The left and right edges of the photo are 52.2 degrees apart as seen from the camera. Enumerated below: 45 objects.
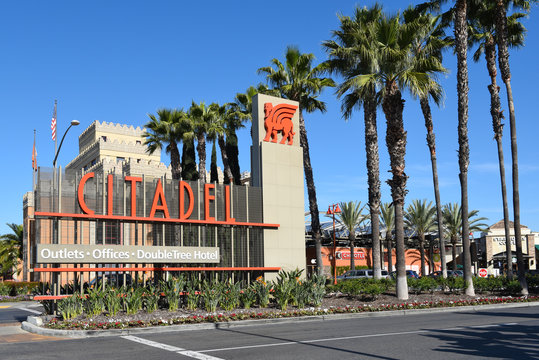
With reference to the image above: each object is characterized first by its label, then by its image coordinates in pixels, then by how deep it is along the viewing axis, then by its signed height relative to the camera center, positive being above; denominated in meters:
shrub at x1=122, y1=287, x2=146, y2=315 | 17.78 -1.88
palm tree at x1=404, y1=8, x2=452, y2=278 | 28.41 +10.14
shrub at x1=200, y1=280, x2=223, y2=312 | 19.30 -1.93
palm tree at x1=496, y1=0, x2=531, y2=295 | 28.52 +8.28
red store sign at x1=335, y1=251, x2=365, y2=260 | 61.78 -2.00
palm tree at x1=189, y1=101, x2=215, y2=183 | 41.06 +8.60
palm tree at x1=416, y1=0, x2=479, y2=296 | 27.09 +7.07
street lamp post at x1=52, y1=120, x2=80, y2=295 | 18.59 +0.64
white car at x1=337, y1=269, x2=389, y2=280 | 42.91 -2.91
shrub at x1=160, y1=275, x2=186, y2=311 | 19.11 -1.70
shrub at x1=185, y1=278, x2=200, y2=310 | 19.48 -1.89
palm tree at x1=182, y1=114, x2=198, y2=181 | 42.22 +6.26
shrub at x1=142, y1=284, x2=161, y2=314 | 18.28 -1.87
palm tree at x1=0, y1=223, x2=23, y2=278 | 61.22 -0.14
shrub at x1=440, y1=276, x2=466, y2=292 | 26.14 -2.33
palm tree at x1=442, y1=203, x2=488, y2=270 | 57.38 +1.57
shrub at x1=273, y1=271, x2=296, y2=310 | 20.11 -1.93
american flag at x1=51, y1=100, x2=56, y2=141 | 35.12 +7.69
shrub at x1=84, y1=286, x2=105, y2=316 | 17.30 -1.86
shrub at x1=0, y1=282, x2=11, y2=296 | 37.19 -2.94
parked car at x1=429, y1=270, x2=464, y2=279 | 46.14 -3.23
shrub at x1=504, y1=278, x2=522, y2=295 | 26.91 -2.64
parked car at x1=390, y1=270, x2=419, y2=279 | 44.99 -3.16
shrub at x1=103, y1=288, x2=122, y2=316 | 17.25 -1.83
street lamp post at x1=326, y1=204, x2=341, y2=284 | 43.86 +2.33
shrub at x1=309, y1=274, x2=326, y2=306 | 20.84 -2.03
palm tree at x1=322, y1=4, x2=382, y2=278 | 25.81 +7.95
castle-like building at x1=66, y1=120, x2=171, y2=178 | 53.12 +11.27
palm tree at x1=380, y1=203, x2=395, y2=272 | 56.94 +1.69
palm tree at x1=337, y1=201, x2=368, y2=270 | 57.22 +2.08
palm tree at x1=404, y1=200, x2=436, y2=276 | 56.88 +1.76
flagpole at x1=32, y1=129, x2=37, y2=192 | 39.48 +6.30
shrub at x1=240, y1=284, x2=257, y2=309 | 20.16 -2.10
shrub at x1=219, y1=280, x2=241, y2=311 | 19.75 -2.03
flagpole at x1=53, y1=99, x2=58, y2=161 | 35.06 +6.83
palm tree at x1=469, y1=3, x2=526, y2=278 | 30.60 +10.98
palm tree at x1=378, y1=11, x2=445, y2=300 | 23.89 +7.03
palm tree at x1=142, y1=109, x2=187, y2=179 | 40.22 +8.13
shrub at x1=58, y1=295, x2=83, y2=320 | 17.02 -1.95
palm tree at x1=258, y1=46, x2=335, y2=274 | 32.62 +9.24
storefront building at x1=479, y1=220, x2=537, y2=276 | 60.47 -1.96
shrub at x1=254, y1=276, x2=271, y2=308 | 20.61 -2.03
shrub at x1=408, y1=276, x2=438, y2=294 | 25.50 -2.29
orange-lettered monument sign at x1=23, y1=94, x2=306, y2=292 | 18.92 +0.97
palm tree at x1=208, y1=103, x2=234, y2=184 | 42.27 +8.51
